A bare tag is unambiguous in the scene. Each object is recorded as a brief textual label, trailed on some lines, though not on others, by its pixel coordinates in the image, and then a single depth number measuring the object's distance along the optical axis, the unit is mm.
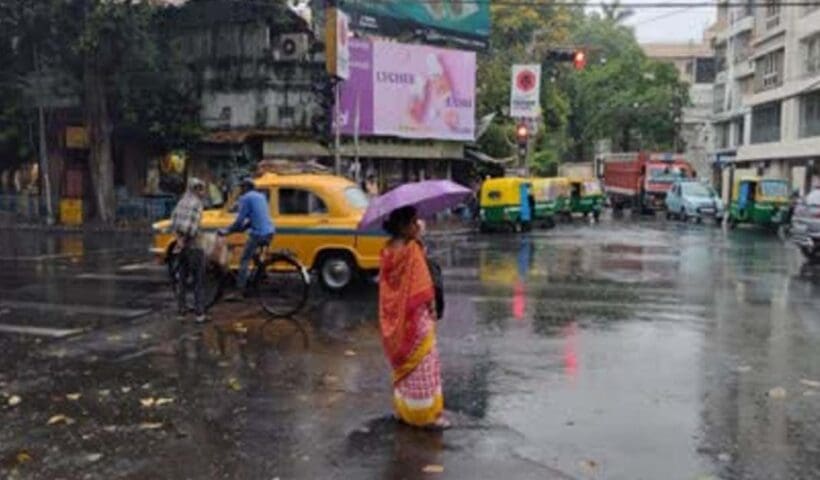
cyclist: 12414
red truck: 50938
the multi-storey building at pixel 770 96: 46094
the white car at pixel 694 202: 42344
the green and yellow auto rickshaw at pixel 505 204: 32125
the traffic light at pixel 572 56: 31891
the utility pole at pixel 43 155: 31406
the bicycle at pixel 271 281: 12367
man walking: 11914
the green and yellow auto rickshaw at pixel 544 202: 35281
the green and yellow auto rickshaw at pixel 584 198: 44938
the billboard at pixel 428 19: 36656
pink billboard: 32781
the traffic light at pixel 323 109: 27203
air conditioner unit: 31047
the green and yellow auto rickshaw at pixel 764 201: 37750
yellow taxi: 14492
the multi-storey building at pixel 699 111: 77312
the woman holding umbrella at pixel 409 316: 6910
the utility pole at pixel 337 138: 23672
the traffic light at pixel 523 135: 37281
